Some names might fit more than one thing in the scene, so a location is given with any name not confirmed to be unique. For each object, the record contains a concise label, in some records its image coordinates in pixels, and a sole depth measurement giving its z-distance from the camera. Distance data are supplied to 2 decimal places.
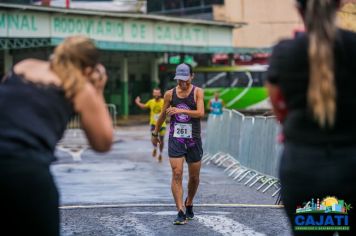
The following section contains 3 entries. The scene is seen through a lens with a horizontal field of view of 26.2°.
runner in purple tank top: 8.89
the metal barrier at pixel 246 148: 12.43
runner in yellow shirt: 20.25
